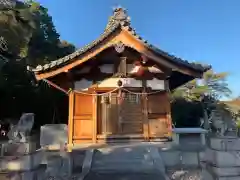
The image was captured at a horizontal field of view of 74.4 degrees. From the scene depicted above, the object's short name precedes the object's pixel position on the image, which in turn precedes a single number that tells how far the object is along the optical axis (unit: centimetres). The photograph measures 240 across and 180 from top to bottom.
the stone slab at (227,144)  438
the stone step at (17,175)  395
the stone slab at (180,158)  457
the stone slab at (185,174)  441
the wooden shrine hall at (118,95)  685
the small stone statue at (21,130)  418
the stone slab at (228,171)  431
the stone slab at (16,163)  396
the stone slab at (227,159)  434
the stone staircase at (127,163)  454
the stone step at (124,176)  438
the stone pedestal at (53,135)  537
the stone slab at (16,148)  402
